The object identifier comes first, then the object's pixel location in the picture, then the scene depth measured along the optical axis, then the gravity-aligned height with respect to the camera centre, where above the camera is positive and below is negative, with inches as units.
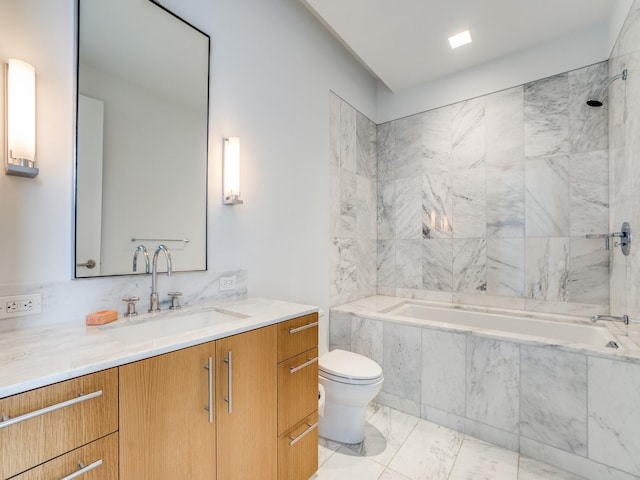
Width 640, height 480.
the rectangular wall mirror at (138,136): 51.9 +20.1
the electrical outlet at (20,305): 42.9 -10.0
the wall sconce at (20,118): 42.1 +16.9
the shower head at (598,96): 88.3 +45.4
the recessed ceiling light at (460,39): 95.3 +65.6
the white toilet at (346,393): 72.1 -36.8
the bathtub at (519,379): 63.0 -34.3
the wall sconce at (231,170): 70.9 +16.4
